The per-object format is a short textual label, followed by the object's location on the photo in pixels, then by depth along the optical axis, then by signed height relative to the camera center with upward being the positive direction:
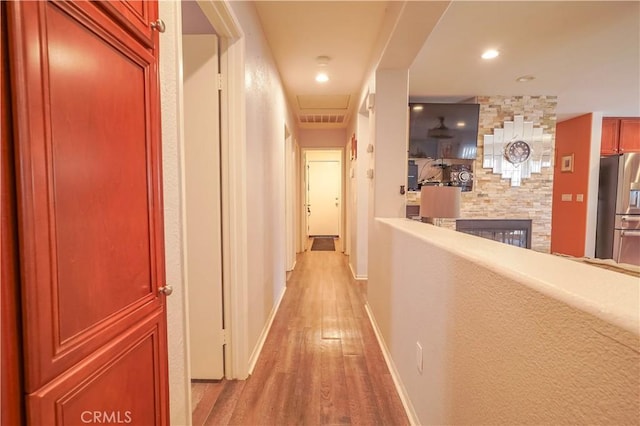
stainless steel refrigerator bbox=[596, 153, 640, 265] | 4.08 -0.20
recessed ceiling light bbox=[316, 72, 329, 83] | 3.21 +1.34
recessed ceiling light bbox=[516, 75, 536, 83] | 3.41 +1.41
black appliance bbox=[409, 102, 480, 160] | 3.93 +0.90
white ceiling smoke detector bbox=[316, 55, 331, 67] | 2.81 +1.34
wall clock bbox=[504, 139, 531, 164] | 4.01 +0.62
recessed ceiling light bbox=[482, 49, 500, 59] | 2.86 +1.43
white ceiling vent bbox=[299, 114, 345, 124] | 4.87 +1.34
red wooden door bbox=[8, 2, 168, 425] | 0.51 -0.04
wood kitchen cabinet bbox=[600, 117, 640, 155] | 4.99 +1.07
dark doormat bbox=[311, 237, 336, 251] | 6.26 -1.16
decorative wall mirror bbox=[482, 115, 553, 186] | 4.02 +0.64
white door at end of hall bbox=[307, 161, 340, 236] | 8.00 -0.06
